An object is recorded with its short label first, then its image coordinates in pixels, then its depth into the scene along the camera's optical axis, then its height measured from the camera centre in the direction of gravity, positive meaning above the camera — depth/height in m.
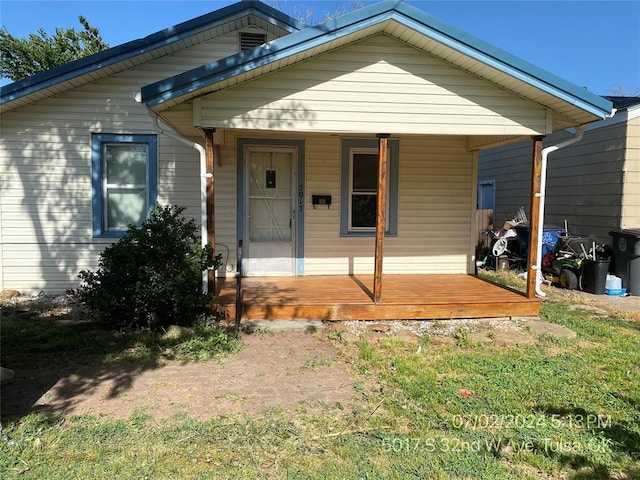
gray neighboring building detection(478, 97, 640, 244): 8.21 +0.74
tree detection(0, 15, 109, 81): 17.64 +6.15
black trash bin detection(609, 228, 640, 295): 7.87 -0.78
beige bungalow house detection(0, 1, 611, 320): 5.43 +0.92
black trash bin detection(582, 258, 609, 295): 8.13 -1.12
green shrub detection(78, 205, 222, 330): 5.14 -0.85
